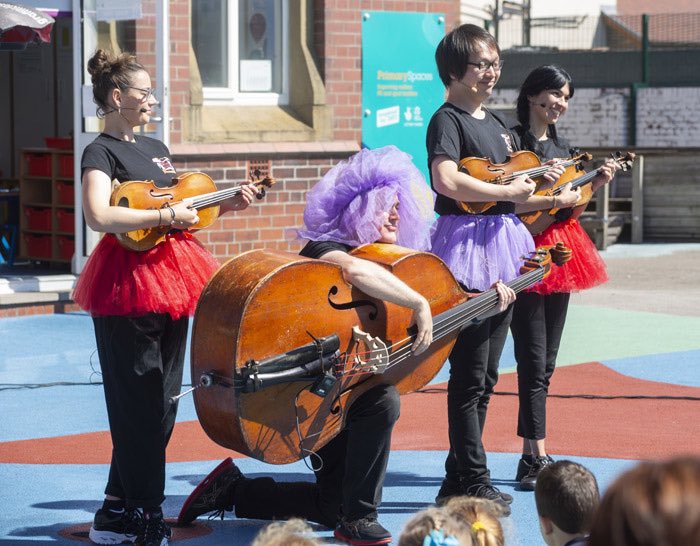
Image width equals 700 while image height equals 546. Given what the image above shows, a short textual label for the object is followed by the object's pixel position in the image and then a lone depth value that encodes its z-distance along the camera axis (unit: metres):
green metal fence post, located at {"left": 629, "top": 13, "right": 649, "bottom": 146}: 20.91
